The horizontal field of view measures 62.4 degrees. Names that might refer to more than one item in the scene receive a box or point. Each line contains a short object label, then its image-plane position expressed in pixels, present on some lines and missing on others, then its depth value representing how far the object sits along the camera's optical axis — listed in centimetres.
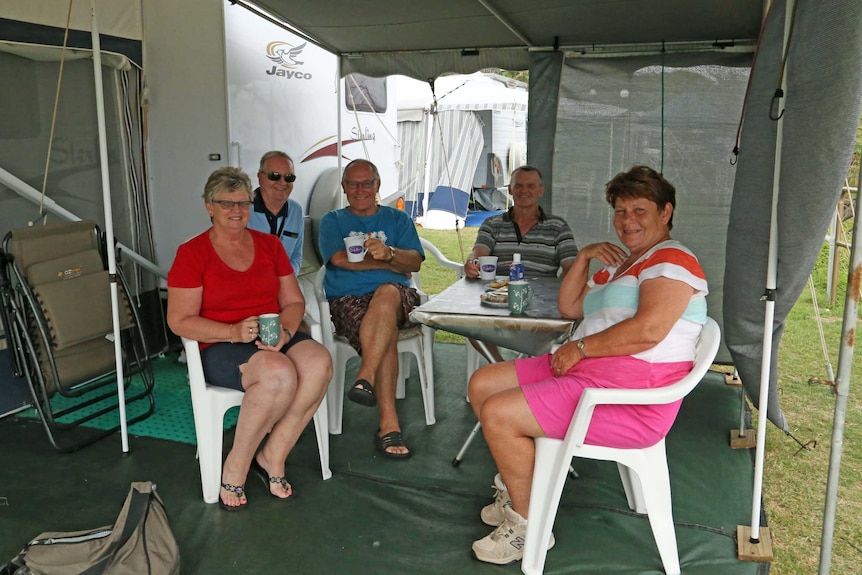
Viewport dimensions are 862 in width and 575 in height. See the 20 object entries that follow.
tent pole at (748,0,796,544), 207
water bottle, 261
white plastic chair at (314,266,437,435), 322
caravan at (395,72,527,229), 1137
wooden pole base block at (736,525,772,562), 221
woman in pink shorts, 200
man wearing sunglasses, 345
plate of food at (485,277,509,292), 273
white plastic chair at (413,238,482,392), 357
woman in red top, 250
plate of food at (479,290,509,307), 252
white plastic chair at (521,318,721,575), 198
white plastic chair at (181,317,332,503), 252
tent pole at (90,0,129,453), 263
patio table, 232
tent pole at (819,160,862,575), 181
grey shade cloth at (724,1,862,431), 173
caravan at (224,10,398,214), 414
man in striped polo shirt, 352
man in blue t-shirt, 299
